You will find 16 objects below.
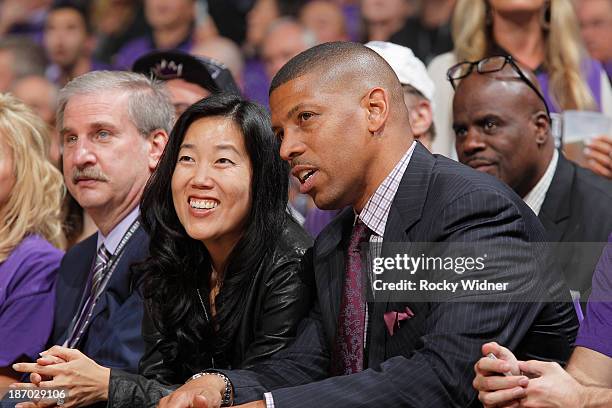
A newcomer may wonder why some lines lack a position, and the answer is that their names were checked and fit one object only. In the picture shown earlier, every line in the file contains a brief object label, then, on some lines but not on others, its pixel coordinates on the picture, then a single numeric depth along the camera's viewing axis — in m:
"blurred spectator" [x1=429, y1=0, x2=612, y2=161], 6.86
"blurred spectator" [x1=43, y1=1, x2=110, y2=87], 8.82
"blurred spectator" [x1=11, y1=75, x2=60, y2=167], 8.61
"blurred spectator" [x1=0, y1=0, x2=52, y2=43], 9.05
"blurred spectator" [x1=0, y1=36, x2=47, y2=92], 8.87
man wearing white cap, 6.50
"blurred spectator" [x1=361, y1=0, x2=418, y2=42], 7.68
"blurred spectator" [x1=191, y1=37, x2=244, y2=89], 8.25
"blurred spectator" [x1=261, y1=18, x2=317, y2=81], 7.98
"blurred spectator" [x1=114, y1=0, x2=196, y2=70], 8.50
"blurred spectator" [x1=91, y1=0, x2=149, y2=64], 8.68
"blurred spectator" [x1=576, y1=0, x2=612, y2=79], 7.06
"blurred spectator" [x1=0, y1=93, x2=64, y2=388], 5.84
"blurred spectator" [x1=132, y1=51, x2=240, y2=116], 6.93
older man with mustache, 5.73
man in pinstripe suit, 4.04
